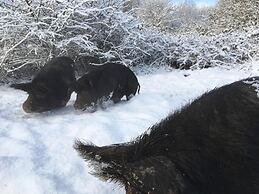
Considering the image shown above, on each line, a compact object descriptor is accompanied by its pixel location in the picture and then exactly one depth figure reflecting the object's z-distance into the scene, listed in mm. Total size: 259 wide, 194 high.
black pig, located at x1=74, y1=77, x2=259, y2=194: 1235
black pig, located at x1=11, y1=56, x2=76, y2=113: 3566
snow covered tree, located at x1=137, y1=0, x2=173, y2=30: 13890
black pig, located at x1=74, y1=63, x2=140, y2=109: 3721
